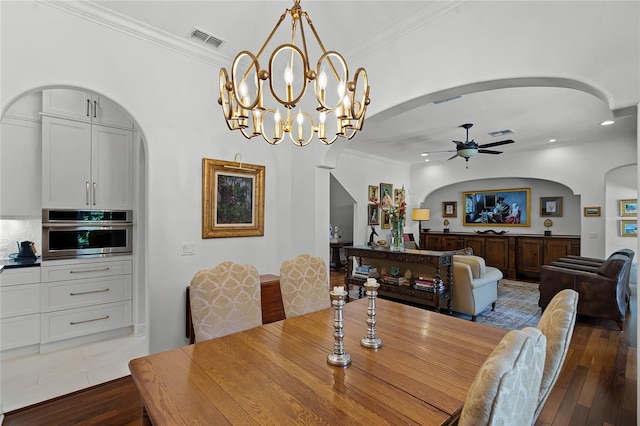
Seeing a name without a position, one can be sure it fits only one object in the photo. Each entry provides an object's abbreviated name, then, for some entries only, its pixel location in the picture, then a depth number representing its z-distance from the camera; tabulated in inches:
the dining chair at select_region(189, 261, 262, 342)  74.0
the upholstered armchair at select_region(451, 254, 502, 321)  158.7
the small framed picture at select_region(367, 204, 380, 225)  294.7
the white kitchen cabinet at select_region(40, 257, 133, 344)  121.7
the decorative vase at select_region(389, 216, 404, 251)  177.8
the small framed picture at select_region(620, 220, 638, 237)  241.3
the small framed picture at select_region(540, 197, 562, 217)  285.7
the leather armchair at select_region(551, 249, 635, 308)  179.2
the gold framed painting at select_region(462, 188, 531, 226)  304.7
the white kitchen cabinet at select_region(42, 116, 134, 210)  122.9
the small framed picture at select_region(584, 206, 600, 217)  234.1
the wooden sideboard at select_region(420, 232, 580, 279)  265.6
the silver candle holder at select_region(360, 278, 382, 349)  61.5
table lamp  295.0
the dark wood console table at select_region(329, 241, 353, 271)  317.7
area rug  162.6
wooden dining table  41.1
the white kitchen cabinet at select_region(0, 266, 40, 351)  113.0
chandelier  58.4
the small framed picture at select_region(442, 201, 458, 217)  349.1
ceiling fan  198.4
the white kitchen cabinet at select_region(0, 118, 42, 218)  120.0
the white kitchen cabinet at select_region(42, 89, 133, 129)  122.3
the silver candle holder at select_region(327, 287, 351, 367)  54.4
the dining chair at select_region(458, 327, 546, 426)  26.5
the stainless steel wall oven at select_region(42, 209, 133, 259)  122.7
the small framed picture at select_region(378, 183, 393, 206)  310.4
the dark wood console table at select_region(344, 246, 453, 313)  157.6
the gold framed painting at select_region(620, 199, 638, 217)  242.7
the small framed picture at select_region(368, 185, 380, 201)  298.8
